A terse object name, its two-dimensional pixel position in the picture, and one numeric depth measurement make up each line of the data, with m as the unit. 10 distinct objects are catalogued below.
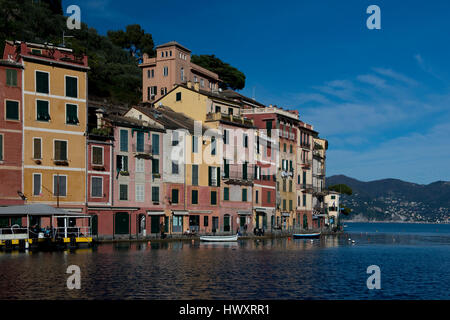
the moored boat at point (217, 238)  70.94
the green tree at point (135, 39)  147.25
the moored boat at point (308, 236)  88.31
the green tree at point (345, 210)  140.38
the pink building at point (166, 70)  106.19
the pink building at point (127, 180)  64.75
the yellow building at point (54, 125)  59.66
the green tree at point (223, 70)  126.50
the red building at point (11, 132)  57.66
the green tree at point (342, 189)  141.38
